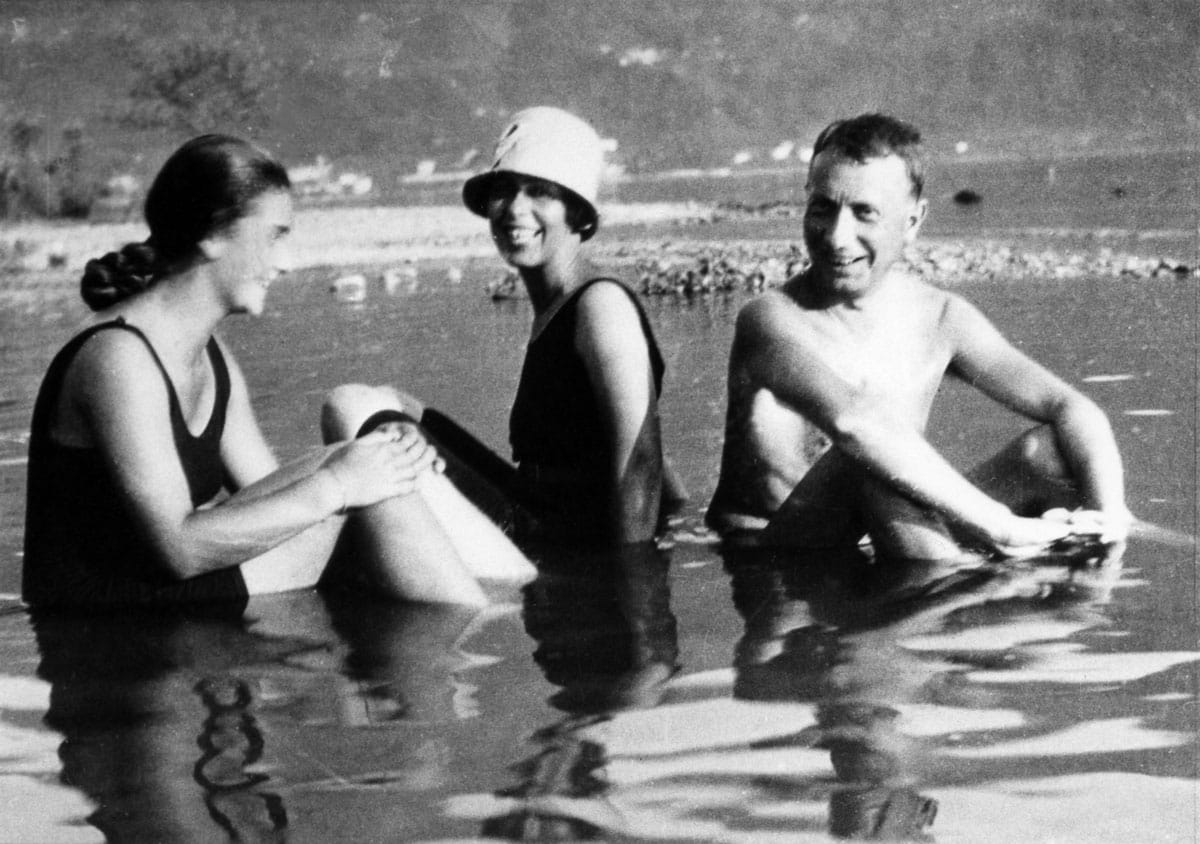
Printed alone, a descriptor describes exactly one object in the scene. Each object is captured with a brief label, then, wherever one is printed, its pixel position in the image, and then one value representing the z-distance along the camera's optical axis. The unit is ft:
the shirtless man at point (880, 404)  14.16
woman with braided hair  11.34
